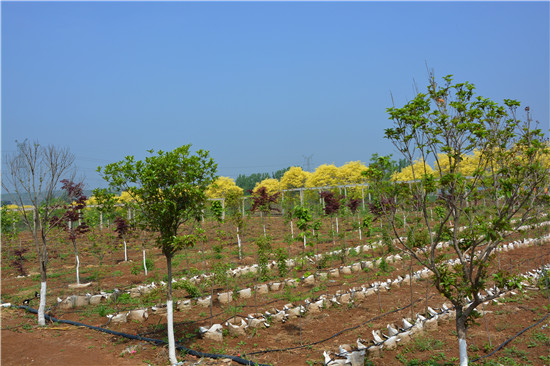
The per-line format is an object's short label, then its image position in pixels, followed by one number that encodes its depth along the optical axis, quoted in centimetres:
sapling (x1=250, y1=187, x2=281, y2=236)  2138
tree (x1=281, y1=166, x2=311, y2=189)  3556
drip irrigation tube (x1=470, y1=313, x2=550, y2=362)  693
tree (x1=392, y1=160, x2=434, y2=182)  2774
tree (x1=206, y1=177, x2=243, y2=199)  3025
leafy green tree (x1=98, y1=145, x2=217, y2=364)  818
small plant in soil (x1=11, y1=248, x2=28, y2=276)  1759
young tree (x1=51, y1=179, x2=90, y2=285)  1438
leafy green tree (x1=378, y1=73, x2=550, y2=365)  549
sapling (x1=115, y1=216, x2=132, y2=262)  1717
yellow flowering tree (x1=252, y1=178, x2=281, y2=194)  3669
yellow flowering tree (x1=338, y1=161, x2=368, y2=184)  3112
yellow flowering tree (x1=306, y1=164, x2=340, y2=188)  3122
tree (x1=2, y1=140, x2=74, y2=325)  1091
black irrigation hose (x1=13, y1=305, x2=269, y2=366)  759
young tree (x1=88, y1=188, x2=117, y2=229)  855
